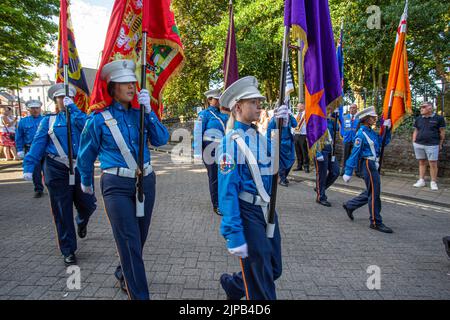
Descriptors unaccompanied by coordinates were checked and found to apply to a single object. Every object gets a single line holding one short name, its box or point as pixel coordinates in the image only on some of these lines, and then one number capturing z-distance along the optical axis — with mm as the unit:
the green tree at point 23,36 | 12920
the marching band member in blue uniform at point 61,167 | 4105
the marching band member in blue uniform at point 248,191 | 2410
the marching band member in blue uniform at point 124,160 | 2811
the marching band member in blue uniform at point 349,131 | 9938
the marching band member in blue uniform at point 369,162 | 5383
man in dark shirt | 8405
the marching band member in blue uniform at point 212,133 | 6250
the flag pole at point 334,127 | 7417
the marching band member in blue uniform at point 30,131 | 7588
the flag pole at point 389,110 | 5845
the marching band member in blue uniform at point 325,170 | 6961
